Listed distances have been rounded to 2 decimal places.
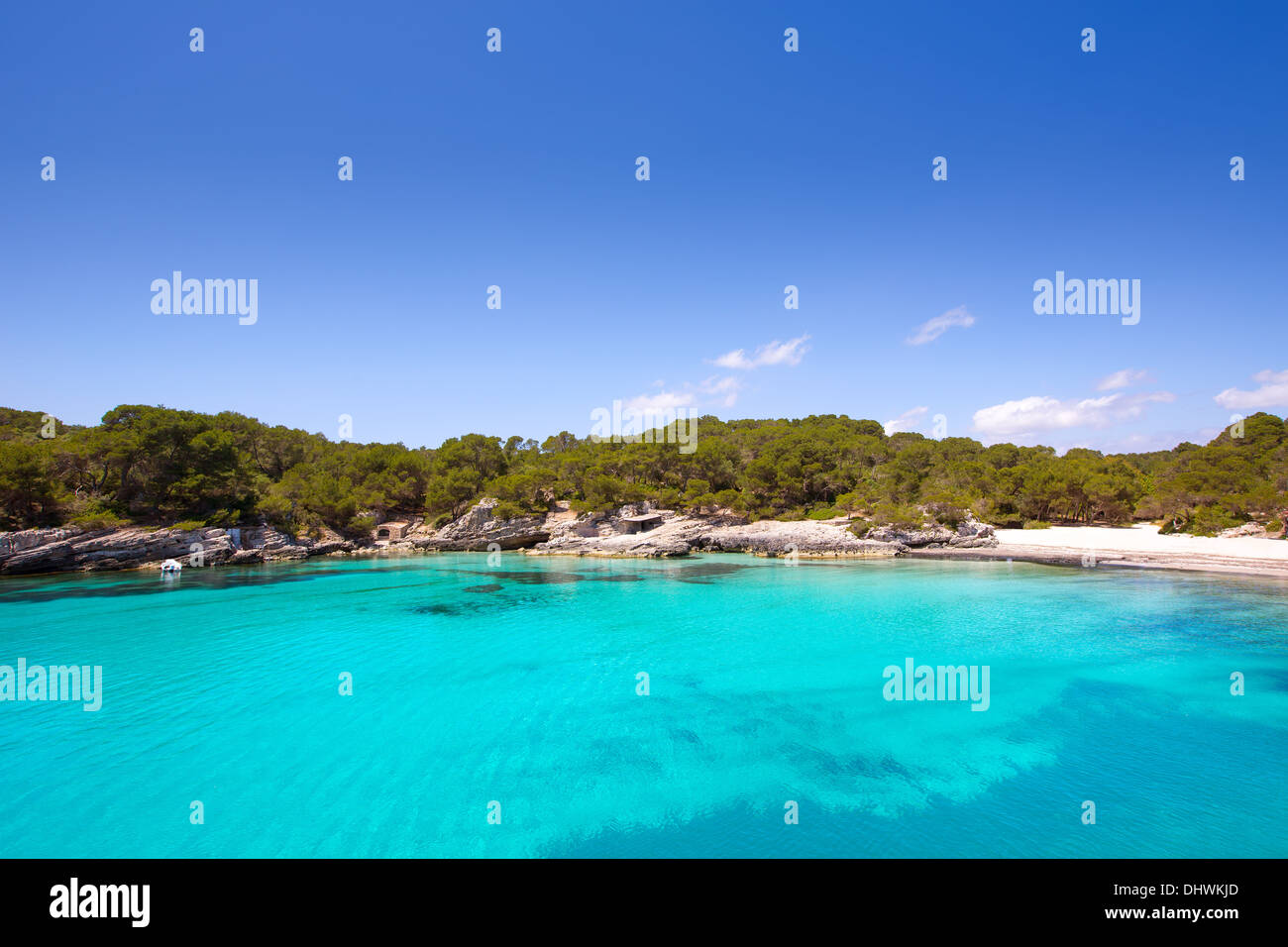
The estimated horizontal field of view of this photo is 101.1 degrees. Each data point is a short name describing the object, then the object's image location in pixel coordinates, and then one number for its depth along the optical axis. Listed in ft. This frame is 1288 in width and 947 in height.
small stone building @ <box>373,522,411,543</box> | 168.55
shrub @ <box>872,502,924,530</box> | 140.26
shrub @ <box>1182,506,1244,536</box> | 117.08
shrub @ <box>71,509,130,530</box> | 116.06
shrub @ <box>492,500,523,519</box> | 163.32
